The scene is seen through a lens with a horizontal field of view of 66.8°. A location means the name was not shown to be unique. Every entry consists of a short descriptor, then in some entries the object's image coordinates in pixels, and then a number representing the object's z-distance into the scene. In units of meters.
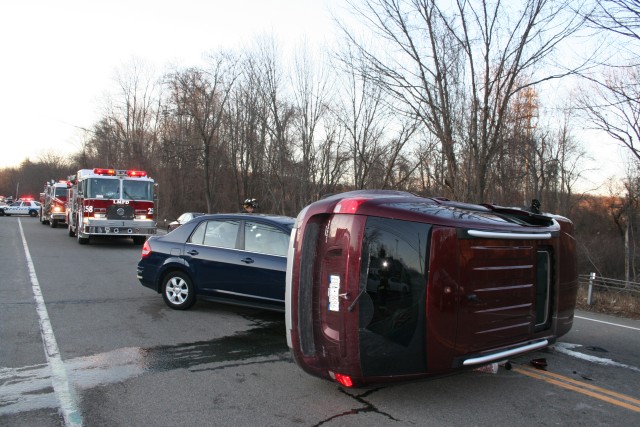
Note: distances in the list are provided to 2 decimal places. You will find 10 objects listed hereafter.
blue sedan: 6.87
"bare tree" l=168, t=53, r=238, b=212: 32.66
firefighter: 11.24
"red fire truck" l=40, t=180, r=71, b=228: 28.14
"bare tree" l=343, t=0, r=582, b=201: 12.94
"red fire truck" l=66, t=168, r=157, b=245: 16.44
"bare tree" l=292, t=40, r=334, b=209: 24.22
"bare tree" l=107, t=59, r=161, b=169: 46.62
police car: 48.48
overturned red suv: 3.70
